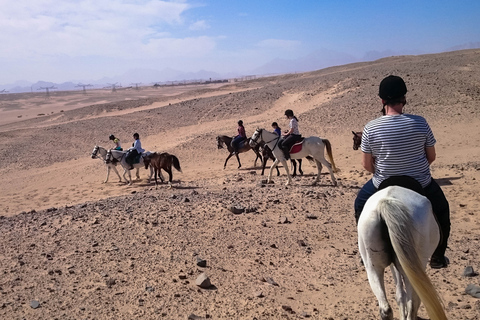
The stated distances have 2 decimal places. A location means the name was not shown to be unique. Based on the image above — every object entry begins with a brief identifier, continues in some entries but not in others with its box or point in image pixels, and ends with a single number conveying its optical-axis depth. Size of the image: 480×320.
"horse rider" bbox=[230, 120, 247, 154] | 18.42
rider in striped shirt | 4.01
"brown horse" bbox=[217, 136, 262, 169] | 18.31
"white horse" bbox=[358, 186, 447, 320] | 3.51
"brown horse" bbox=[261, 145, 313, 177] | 15.52
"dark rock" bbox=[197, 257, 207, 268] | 6.46
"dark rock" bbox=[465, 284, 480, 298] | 5.26
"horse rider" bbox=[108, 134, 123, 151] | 17.41
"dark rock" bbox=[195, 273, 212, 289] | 5.76
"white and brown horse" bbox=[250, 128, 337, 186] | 13.47
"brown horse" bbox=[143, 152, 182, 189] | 14.83
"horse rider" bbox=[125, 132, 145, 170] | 16.34
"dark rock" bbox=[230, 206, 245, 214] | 8.98
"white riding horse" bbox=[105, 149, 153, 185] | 16.58
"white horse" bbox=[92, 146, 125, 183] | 17.41
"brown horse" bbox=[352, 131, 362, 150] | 14.69
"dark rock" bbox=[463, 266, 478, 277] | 5.79
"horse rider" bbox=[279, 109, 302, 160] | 13.49
